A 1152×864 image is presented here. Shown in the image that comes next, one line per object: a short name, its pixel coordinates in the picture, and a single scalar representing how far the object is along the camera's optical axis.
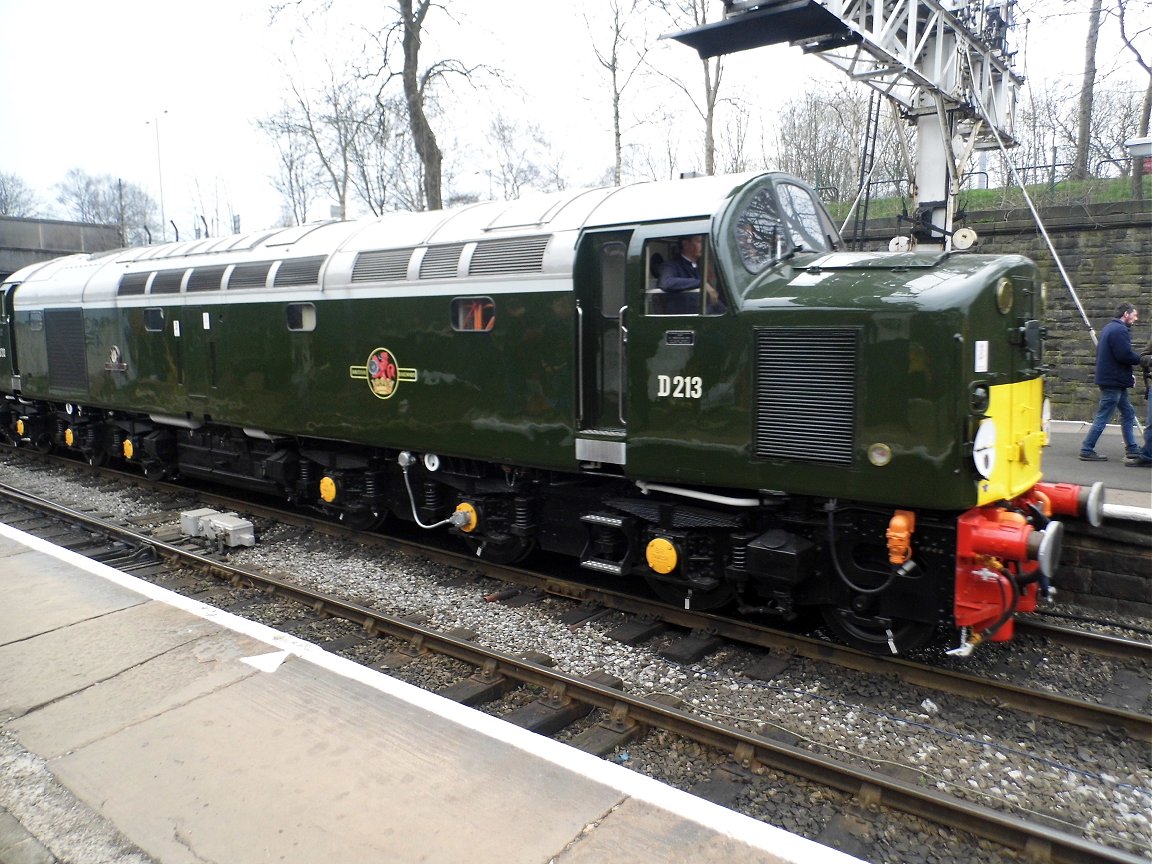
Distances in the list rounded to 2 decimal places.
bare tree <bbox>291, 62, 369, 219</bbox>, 28.06
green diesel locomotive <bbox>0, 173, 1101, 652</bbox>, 4.93
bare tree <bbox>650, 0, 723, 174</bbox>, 20.34
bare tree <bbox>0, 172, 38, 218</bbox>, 68.62
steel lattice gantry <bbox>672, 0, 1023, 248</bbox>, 10.10
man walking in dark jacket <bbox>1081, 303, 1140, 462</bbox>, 9.80
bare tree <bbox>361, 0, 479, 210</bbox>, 20.03
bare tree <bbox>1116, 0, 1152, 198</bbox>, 16.40
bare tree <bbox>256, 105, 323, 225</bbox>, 42.91
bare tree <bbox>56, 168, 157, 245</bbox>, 73.89
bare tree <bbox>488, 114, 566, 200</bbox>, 41.17
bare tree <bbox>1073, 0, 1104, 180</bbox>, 19.09
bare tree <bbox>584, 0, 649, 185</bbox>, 21.81
